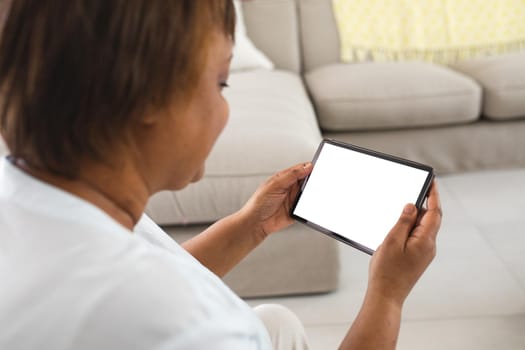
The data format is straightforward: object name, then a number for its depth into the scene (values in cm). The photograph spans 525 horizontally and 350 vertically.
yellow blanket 251
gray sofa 128
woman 41
